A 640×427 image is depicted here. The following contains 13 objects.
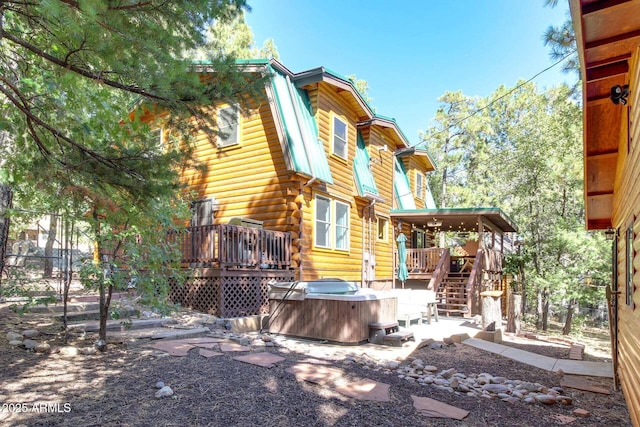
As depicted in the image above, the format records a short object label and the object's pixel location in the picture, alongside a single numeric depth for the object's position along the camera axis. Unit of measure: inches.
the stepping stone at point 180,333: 248.1
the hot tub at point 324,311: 287.7
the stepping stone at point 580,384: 198.6
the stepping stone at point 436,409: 150.3
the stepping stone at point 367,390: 161.7
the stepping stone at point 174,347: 211.8
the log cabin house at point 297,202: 360.2
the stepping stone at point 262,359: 200.7
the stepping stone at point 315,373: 178.9
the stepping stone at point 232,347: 228.6
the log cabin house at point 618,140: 125.6
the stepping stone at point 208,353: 209.9
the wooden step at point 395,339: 289.7
